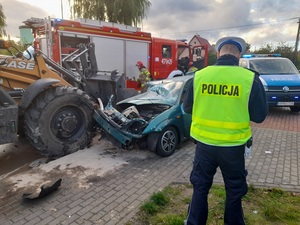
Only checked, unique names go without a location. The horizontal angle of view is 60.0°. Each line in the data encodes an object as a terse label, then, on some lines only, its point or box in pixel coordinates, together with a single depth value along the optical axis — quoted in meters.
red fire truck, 9.06
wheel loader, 4.27
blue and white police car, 8.41
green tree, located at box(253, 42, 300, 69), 29.48
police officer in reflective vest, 2.29
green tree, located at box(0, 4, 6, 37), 26.53
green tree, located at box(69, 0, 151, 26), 19.39
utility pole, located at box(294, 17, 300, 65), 26.31
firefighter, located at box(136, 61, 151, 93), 9.67
